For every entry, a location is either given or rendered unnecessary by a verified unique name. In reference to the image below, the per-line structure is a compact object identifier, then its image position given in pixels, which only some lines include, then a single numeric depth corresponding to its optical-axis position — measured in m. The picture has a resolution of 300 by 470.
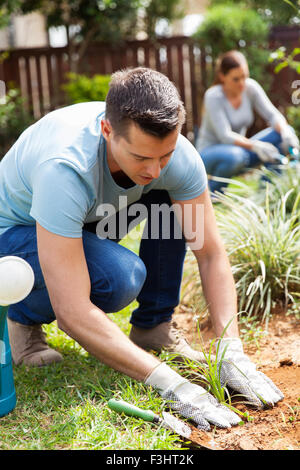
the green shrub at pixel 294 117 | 6.88
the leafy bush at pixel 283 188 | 3.47
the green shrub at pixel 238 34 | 7.19
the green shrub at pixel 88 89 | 6.68
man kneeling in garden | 1.75
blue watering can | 1.60
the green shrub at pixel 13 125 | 7.16
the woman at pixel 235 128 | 4.46
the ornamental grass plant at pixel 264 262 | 2.67
